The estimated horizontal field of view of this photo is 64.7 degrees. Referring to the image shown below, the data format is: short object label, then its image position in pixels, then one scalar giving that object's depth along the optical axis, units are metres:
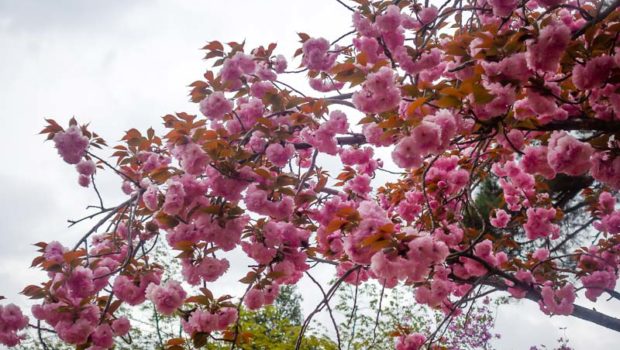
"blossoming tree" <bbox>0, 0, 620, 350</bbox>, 1.68
